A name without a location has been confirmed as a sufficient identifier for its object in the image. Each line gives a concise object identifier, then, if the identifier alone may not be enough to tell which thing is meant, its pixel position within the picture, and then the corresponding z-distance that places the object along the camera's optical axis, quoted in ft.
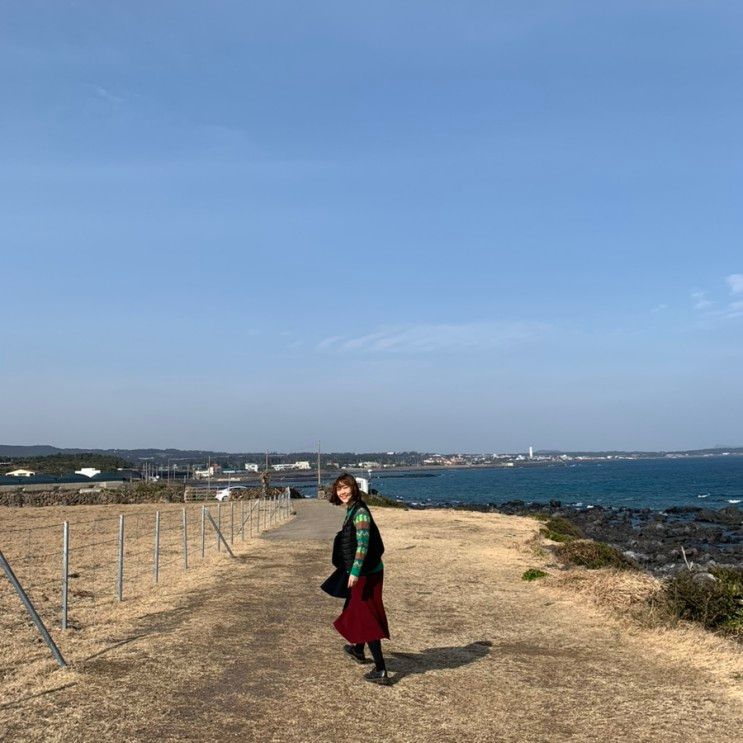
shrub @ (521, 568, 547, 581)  52.54
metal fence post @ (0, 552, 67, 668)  23.77
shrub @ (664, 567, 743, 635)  34.37
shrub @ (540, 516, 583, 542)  92.71
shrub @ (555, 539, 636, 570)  62.95
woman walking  24.73
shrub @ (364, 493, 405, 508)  165.01
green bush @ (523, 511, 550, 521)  141.64
